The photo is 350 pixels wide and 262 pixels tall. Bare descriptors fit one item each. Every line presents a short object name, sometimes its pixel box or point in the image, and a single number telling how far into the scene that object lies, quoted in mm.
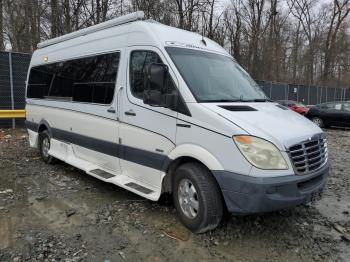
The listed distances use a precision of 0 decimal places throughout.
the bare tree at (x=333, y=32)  44622
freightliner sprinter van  3945
